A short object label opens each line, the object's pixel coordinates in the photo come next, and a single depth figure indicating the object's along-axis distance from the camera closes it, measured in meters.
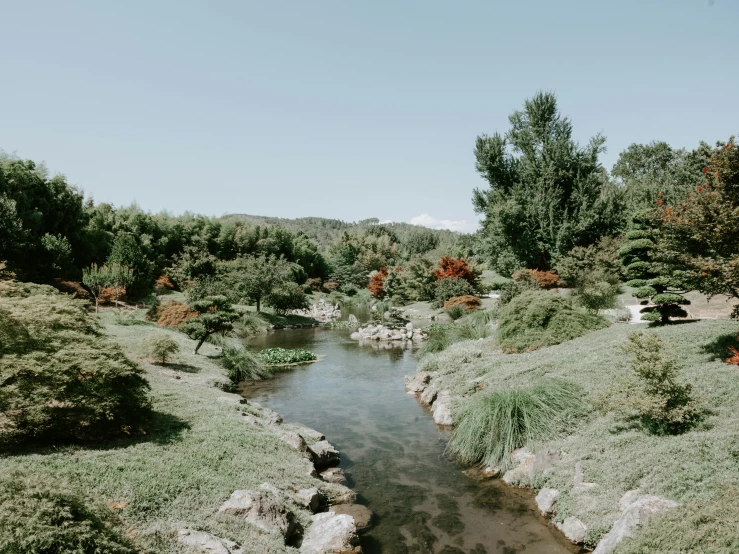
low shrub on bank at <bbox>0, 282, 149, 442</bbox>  5.75
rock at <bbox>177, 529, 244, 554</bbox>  4.30
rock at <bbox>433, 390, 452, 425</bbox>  10.86
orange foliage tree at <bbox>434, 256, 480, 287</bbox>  33.38
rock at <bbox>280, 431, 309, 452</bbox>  7.87
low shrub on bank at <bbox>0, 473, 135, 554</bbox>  3.23
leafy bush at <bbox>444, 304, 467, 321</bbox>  27.72
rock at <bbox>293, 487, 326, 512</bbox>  6.19
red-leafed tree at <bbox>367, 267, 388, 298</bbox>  48.41
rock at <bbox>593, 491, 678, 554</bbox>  4.64
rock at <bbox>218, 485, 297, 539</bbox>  5.09
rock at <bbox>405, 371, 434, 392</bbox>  13.98
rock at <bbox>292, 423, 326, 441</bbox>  9.17
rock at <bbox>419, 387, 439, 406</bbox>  12.56
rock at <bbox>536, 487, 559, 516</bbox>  6.39
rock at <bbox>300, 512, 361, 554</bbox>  5.22
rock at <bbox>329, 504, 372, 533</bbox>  6.30
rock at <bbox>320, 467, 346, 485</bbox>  7.73
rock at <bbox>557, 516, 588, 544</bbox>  5.66
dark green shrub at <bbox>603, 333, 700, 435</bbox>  6.57
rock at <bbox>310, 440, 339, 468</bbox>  8.29
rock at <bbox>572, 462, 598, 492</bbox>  6.15
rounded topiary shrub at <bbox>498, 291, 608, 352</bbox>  13.89
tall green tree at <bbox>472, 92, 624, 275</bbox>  29.80
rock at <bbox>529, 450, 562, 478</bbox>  7.07
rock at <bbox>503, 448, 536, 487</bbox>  7.32
